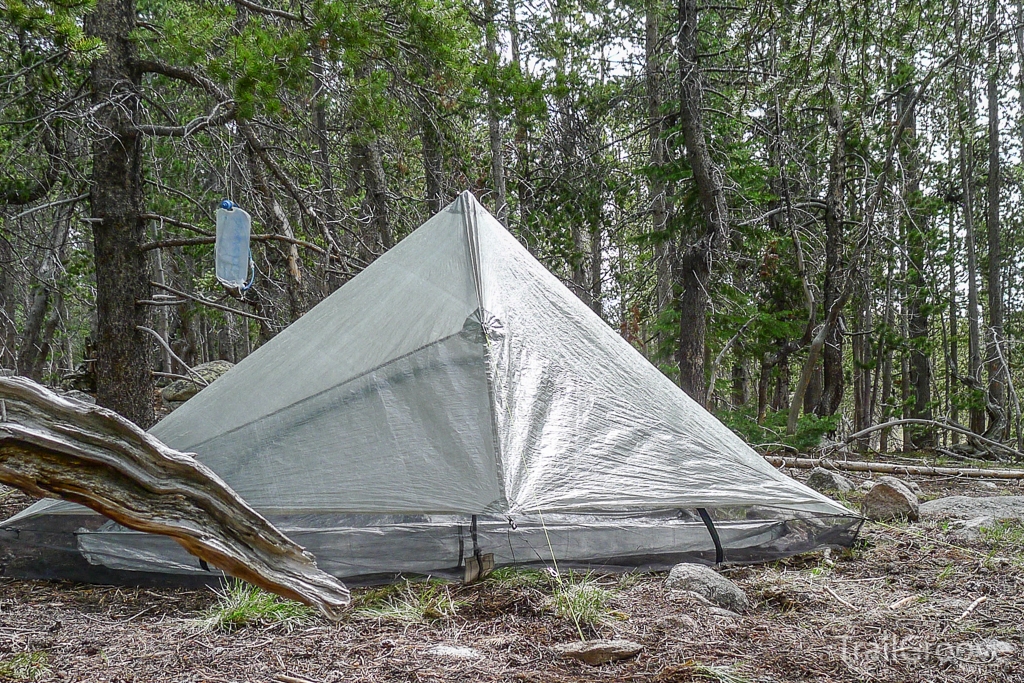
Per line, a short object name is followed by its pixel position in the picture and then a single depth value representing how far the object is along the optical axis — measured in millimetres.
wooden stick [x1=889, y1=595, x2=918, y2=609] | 3188
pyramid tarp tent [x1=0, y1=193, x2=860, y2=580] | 3434
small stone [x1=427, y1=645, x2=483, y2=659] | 2637
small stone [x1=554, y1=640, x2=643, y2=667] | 2588
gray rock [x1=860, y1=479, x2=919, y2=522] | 4727
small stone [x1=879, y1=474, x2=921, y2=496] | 6157
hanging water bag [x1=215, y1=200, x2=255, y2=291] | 4871
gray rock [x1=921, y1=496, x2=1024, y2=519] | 4777
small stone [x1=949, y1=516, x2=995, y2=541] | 4312
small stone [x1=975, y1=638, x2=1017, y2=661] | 2652
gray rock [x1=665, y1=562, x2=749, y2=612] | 3170
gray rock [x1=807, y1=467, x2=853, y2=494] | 5730
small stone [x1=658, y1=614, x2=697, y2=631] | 2875
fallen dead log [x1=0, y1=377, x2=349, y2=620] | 2201
